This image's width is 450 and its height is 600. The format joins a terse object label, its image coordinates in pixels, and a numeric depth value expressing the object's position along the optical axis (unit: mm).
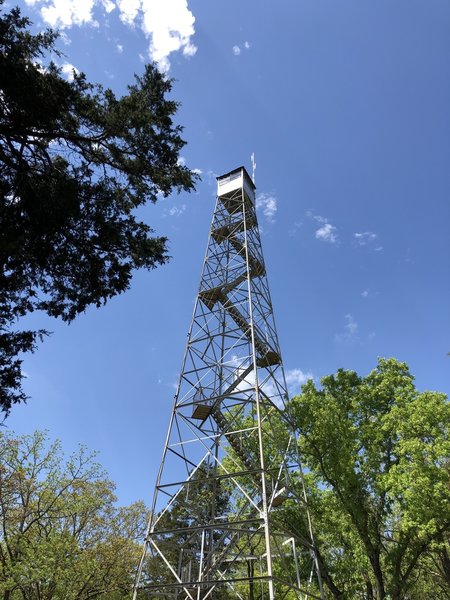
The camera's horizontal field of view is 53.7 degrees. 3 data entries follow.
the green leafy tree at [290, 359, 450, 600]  13727
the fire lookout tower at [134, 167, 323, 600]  11844
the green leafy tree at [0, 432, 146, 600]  17136
